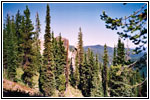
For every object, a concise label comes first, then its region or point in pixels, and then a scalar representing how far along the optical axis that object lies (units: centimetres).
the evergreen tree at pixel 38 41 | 4506
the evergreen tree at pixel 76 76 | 4682
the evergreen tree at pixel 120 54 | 3800
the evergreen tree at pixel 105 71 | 4918
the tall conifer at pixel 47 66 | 3086
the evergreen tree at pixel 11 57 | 3403
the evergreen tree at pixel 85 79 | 4462
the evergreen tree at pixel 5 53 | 3738
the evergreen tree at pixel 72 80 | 4799
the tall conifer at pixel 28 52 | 3117
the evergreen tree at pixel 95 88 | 4010
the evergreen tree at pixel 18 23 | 4452
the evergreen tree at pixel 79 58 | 4738
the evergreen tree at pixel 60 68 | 3888
